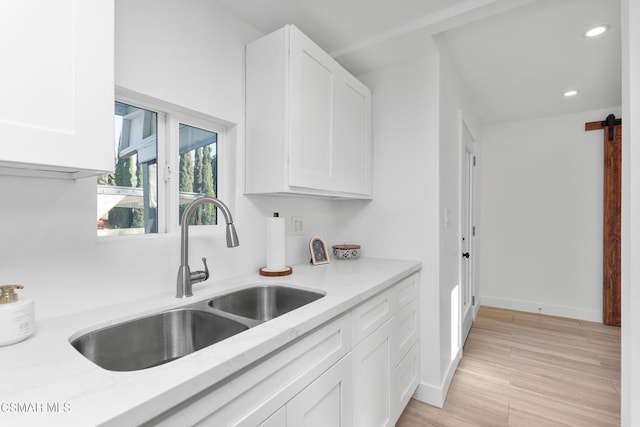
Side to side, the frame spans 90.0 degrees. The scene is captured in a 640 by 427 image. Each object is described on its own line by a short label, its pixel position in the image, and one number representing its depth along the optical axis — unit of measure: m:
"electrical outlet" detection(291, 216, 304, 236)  2.07
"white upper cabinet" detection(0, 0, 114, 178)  0.72
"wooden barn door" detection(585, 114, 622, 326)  3.35
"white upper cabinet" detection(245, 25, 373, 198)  1.55
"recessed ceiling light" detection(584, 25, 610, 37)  1.93
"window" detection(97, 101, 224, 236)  1.29
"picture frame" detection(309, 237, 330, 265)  2.06
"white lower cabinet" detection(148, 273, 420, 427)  0.78
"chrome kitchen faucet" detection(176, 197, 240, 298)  1.27
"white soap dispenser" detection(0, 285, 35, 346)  0.81
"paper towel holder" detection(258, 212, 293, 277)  1.67
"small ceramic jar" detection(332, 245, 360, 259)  2.21
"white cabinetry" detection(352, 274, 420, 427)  1.38
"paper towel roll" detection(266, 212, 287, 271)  1.71
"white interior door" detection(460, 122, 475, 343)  2.93
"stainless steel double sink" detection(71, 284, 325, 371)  0.99
